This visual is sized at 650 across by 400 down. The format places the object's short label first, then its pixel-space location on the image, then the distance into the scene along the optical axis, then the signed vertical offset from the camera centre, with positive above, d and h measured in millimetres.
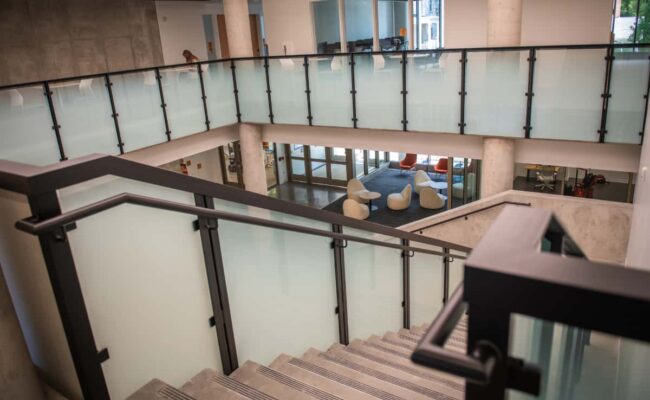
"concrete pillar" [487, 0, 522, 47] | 9016 +115
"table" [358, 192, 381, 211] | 15520 -4597
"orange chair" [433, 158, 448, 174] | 17908 -4496
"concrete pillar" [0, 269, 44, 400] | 2137 -1201
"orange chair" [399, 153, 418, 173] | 19078 -4528
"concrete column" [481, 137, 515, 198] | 9594 -2469
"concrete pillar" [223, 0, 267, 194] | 12383 -1951
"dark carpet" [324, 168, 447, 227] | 14961 -5076
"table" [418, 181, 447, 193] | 15932 -4582
